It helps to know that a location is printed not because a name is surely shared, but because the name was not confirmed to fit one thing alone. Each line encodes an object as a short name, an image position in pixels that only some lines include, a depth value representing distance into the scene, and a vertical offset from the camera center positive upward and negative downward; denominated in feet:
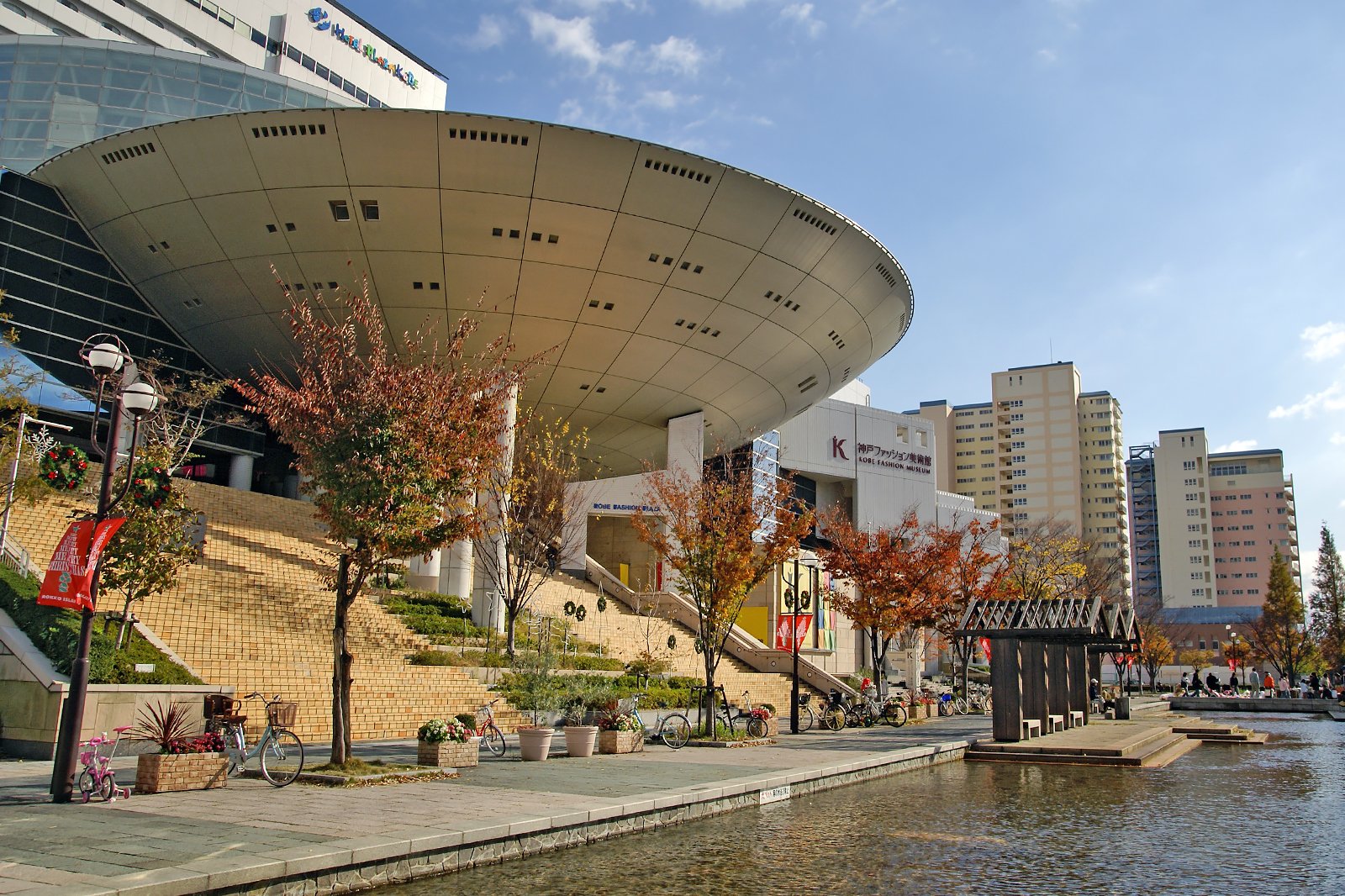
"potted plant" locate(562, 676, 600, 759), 54.39 -5.04
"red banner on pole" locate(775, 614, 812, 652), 149.79 +1.79
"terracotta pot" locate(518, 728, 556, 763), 51.90 -5.58
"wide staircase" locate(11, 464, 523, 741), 62.23 -0.58
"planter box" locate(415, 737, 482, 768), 44.80 -5.50
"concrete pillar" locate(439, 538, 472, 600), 106.63 +6.44
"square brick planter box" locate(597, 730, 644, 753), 57.31 -6.02
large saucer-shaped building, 97.50 +42.74
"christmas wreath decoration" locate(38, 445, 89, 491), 57.06 +8.89
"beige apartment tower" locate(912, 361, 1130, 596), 443.73 +87.73
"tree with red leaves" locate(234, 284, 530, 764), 43.21 +7.94
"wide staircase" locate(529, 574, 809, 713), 106.63 -0.09
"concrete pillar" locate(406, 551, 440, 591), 105.09 +6.01
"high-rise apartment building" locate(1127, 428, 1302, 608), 469.16 +61.91
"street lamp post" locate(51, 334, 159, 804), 33.22 +5.36
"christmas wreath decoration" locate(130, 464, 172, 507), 55.42 +7.61
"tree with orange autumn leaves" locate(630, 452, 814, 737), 72.18 +6.64
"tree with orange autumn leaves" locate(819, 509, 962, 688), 109.29 +7.01
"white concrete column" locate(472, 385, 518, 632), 101.09 +3.65
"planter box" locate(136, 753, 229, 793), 35.63 -5.32
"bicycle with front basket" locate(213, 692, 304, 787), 38.96 -5.03
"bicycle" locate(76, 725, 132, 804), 33.01 -5.08
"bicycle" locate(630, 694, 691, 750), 62.80 -5.80
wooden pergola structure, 72.33 +0.80
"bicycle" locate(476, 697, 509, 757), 55.77 -5.73
